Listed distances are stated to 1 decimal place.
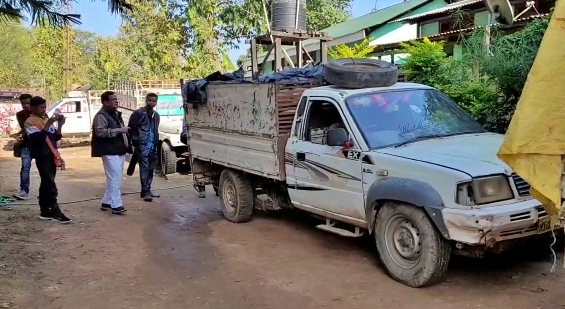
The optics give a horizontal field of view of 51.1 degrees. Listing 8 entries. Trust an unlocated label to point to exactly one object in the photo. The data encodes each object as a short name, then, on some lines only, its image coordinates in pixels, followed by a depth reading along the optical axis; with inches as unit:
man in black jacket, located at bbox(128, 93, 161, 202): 388.8
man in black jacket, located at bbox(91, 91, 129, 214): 325.4
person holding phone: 307.3
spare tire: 254.7
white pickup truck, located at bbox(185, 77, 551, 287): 185.3
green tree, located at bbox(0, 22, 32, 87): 1615.4
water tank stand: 421.7
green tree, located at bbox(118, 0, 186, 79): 1231.5
